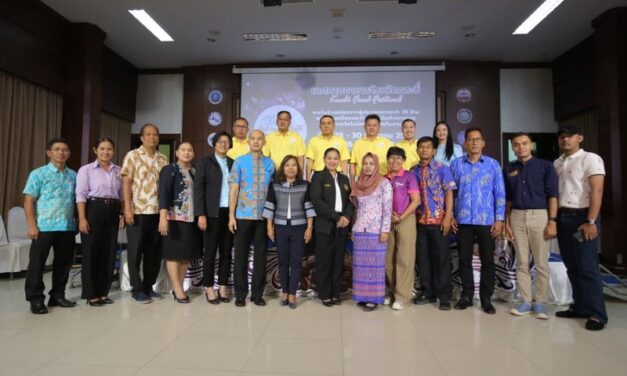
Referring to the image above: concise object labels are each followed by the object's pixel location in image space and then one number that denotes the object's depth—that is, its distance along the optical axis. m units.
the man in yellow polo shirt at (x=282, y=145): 4.30
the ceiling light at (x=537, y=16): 5.35
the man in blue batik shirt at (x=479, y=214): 3.09
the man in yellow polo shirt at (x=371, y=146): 3.98
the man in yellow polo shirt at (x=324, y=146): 4.03
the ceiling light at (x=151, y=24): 5.67
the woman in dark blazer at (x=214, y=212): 3.20
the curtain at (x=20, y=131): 5.01
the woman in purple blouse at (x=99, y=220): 3.11
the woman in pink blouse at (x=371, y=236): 3.09
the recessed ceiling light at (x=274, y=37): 6.42
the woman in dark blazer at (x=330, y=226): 3.16
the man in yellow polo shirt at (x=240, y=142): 4.04
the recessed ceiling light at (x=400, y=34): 6.30
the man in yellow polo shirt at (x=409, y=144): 3.99
